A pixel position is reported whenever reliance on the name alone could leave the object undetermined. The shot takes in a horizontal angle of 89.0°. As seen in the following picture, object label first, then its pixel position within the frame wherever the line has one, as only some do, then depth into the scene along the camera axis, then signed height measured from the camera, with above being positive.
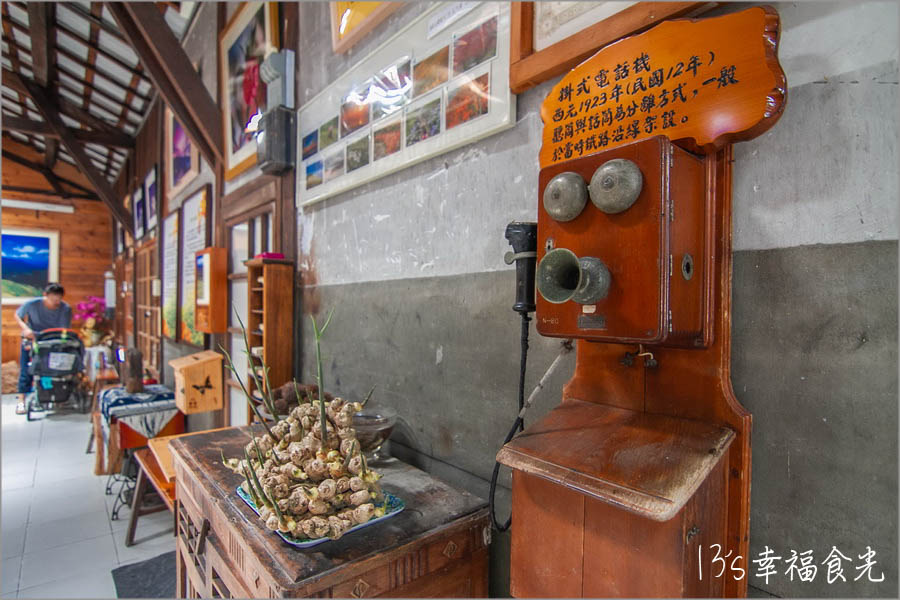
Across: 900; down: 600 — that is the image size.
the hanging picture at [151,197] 5.86 +1.40
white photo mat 1.29 +0.69
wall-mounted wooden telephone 0.71 -0.04
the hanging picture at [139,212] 6.59 +1.32
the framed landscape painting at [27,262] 8.63 +0.76
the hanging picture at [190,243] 3.99 +0.55
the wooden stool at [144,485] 2.67 -1.10
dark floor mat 2.37 -1.51
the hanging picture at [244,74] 2.73 +1.52
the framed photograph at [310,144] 2.17 +0.77
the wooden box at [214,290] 3.37 +0.09
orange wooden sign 0.73 +0.39
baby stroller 5.84 -0.82
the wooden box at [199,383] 3.06 -0.55
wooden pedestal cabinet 0.93 -0.55
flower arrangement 8.35 -0.28
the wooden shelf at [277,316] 2.29 -0.07
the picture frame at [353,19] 1.76 +1.15
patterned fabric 3.31 -0.80
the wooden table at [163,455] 2.63 -0.94
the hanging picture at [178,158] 4.32 +1.48
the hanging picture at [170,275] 4.82 +0.30
